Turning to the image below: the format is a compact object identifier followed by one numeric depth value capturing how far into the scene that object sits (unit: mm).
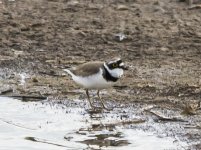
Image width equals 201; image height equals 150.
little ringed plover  10398
